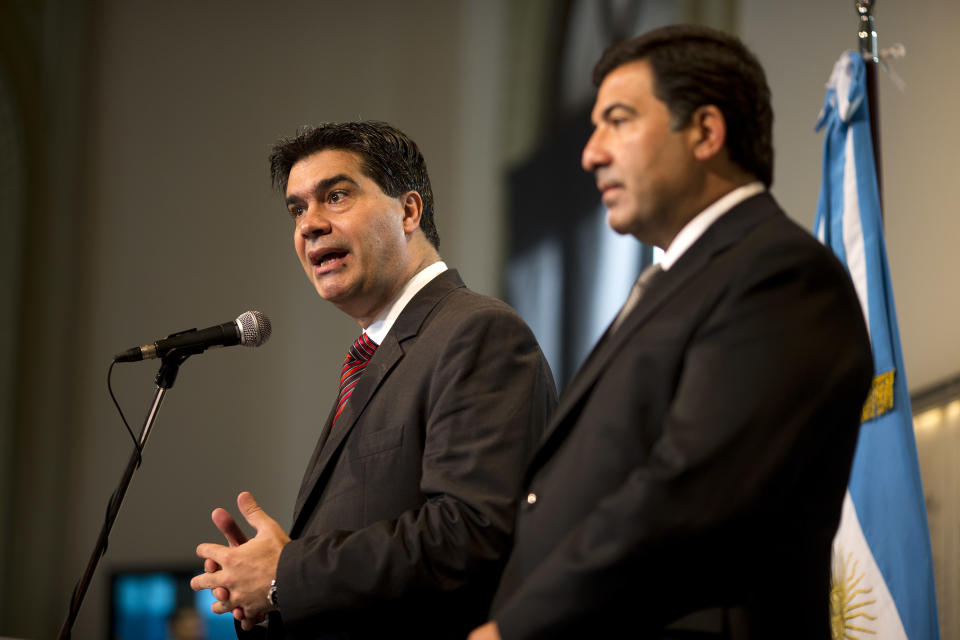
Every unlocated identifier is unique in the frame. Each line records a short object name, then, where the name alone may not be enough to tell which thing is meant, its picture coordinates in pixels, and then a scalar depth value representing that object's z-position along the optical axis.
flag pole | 4.98
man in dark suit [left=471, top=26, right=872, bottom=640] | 3.78
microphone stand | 4.28
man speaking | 4.13
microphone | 4.37
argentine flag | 4.72
